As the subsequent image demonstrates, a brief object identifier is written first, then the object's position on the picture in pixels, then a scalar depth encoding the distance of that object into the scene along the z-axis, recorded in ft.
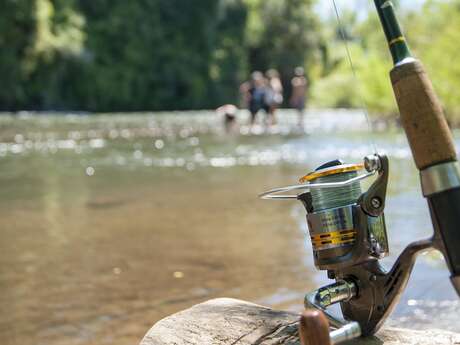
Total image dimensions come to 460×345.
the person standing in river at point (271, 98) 79.20
